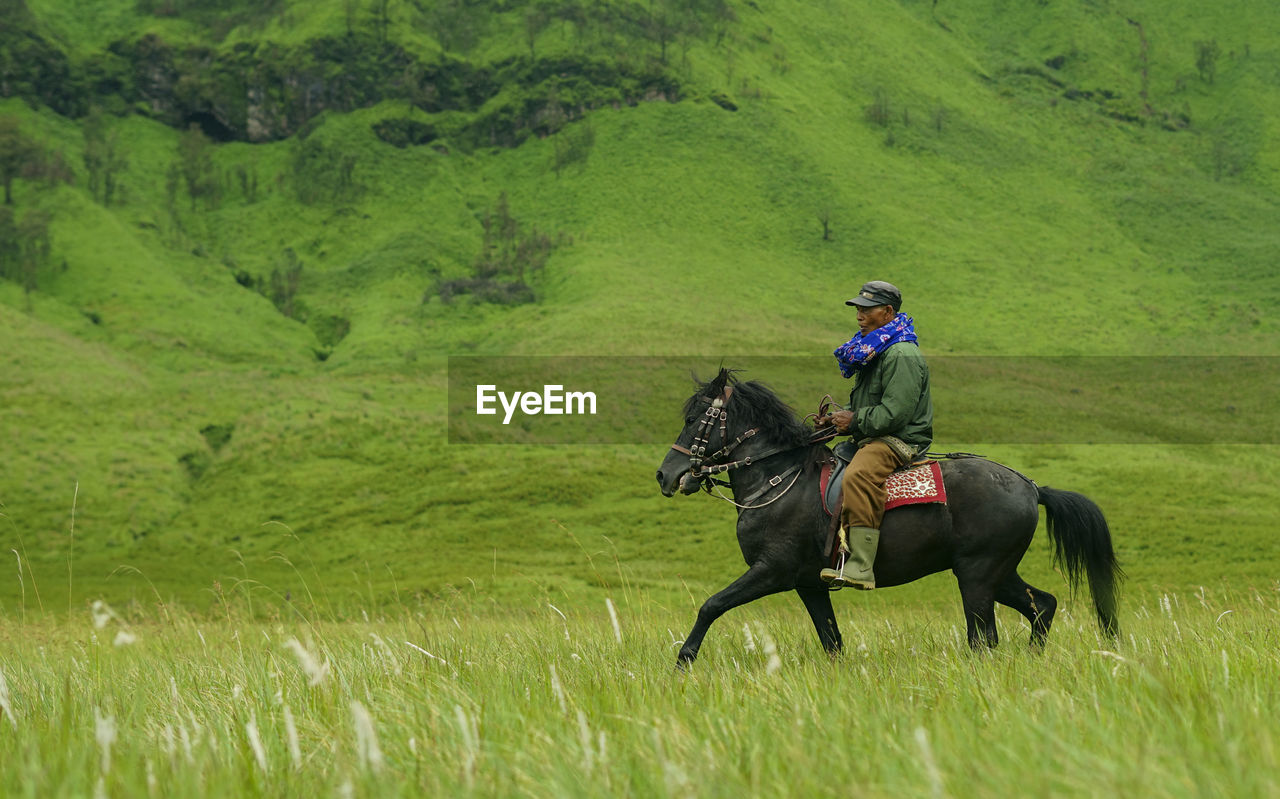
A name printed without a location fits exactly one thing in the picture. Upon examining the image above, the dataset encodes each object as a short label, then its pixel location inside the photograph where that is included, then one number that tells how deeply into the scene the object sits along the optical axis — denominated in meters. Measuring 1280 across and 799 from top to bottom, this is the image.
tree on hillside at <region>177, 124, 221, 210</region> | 150.25
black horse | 8.41
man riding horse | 8.19
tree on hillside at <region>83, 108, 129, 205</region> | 137.25
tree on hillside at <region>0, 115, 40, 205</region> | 125.44
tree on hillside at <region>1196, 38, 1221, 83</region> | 191.62
